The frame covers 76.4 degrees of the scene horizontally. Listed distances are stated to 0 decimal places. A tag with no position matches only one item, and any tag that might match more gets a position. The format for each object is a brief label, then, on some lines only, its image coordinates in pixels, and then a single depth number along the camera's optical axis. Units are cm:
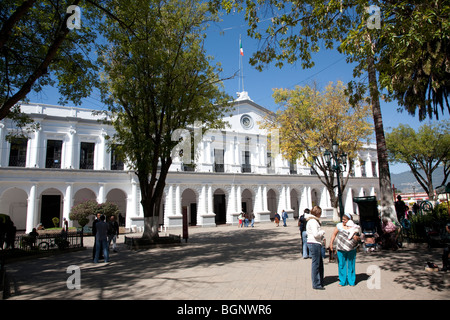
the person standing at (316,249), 541
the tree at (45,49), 856
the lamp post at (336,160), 1087
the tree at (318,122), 1838
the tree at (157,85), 1191
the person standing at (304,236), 877
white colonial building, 2177
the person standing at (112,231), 1096
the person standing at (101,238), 915
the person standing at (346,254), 547
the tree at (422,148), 2834
